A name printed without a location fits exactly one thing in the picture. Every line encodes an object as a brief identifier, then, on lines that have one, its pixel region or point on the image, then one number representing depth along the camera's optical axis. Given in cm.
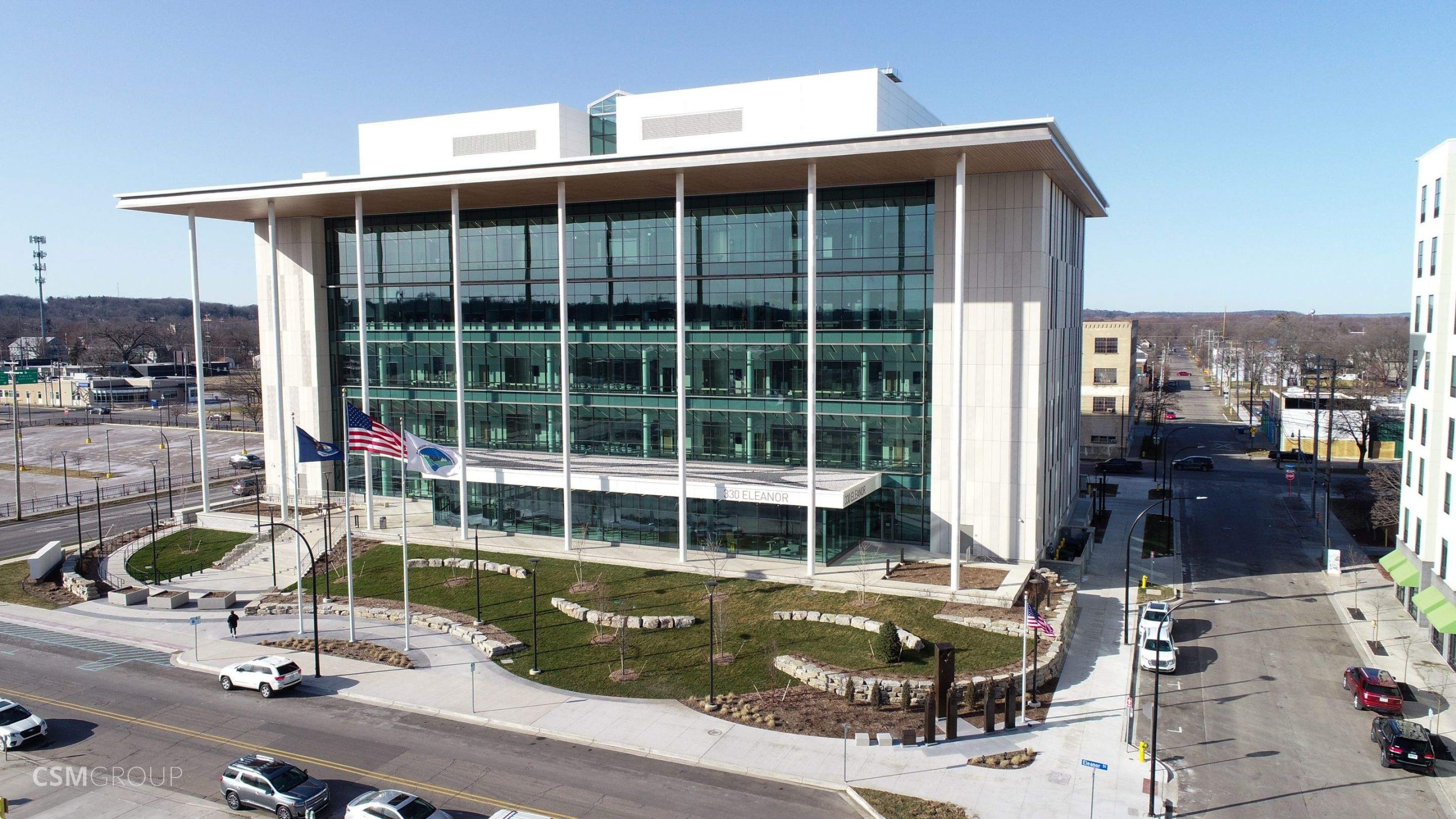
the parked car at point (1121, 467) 8188
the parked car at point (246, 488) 7250
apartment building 3847
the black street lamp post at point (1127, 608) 3485
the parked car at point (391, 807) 2442
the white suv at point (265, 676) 3506
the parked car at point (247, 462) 9133
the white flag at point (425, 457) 4325
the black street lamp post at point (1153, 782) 2416
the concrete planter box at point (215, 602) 4725
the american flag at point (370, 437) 3800
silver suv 2578
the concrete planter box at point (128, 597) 4781
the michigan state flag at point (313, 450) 3875
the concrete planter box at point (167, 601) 4722
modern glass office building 4562
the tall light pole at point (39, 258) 18450
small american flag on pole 3123
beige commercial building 8975
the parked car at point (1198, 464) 8281
